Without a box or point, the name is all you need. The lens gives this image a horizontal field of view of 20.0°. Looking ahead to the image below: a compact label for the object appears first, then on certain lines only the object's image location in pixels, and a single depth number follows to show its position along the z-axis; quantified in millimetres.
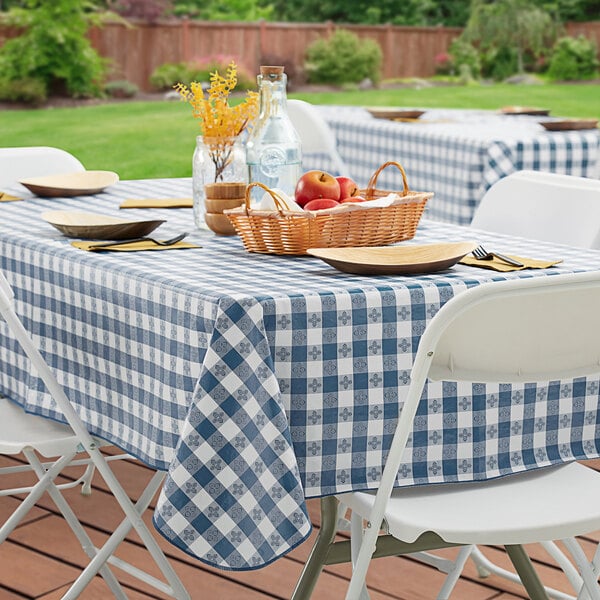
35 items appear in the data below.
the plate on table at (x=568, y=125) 6342
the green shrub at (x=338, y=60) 22955
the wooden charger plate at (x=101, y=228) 3378
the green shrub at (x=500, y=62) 26375
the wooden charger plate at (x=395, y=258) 2848
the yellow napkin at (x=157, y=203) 4096
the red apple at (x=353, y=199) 3420
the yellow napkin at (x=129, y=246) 3227
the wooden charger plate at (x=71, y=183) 4367
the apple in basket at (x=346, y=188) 3495
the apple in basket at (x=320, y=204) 3258
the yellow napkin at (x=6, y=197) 4249
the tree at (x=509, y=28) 26285
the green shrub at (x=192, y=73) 20083
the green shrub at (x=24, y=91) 17389
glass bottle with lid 3587
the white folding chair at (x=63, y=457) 2953
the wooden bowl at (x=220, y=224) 3543
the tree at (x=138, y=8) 20854
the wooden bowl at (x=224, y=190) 3582
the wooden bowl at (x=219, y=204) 3554
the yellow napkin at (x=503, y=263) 2978
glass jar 3694
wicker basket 3124
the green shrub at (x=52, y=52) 17859
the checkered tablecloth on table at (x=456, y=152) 5923
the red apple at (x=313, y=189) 3400
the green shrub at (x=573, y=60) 26285
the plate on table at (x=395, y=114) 7208
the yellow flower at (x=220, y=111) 3568
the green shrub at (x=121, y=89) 19032
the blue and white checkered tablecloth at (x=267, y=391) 2555
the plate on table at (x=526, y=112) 7734
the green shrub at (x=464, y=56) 25838
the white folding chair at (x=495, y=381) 2425
